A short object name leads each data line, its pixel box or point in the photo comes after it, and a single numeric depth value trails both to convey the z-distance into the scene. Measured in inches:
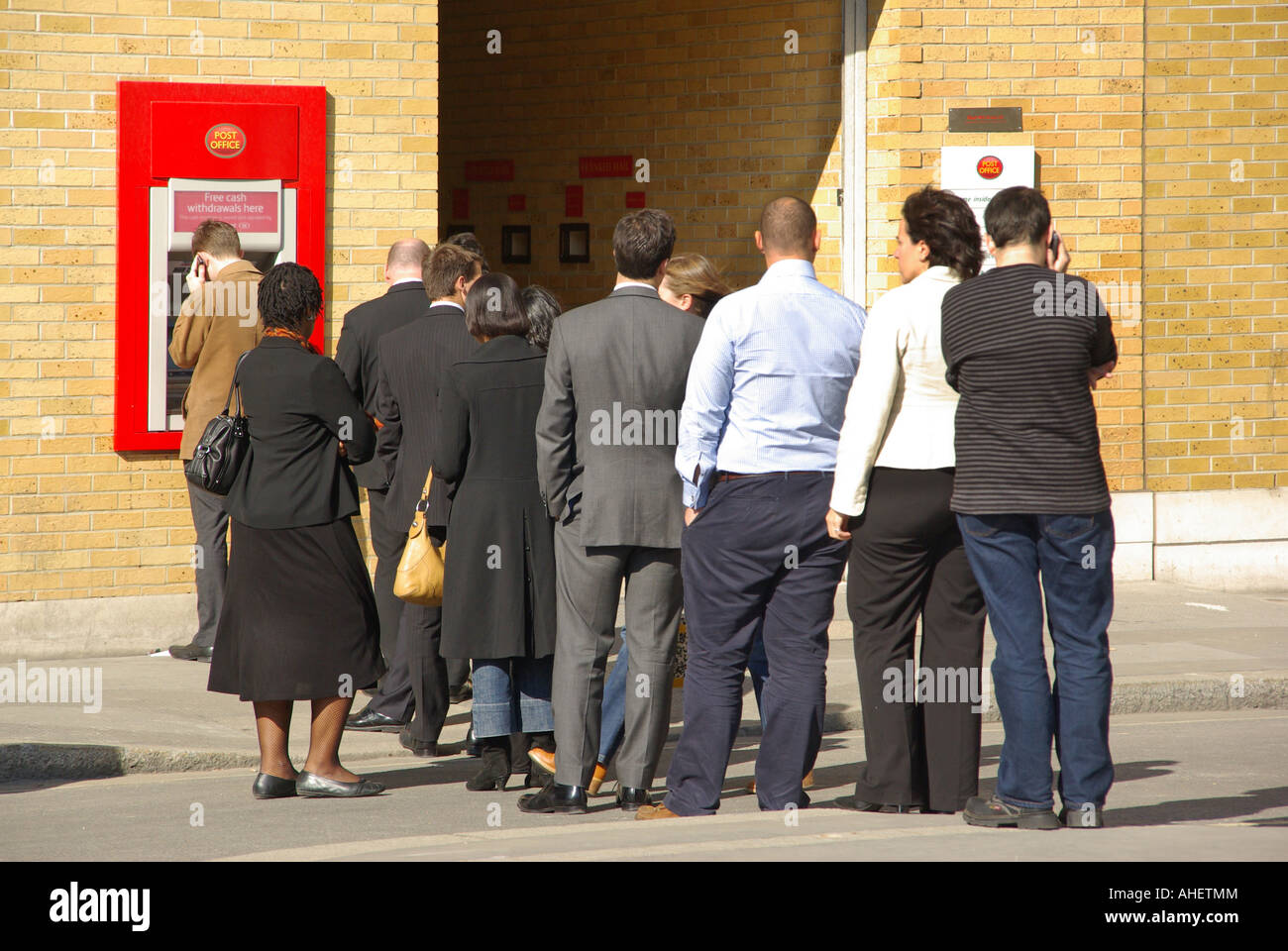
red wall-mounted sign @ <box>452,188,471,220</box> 520.4
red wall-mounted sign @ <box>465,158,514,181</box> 509.4
